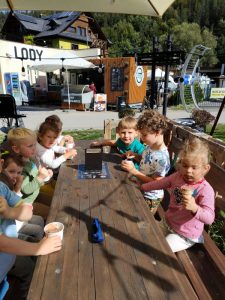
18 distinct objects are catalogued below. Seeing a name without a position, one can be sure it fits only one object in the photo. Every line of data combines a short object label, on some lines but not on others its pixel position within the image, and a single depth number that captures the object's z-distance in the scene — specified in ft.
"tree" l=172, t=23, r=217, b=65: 189.96
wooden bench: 5.69
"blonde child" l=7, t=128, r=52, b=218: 8.05
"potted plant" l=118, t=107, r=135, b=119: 22.11
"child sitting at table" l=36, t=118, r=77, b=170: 10.35
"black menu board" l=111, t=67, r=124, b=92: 50.65
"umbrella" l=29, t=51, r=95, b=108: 42.80
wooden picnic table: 3.81
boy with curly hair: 8.55
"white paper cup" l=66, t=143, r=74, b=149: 12.05
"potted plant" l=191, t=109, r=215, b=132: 18.22
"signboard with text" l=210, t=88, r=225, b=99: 45.06
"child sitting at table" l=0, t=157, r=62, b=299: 4.70
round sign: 52.19
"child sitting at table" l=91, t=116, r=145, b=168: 10.64
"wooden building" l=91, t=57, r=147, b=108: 49.98
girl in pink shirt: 6.10
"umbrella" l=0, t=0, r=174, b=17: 11.04
